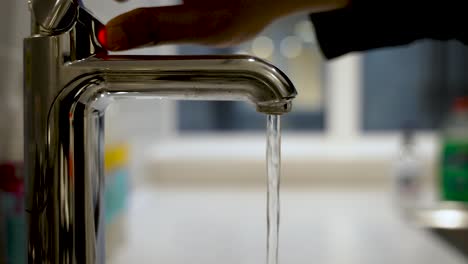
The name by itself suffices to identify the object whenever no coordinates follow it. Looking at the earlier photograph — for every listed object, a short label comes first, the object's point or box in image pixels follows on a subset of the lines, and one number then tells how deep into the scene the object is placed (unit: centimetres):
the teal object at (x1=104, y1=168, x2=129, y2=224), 103
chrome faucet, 76
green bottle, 164
